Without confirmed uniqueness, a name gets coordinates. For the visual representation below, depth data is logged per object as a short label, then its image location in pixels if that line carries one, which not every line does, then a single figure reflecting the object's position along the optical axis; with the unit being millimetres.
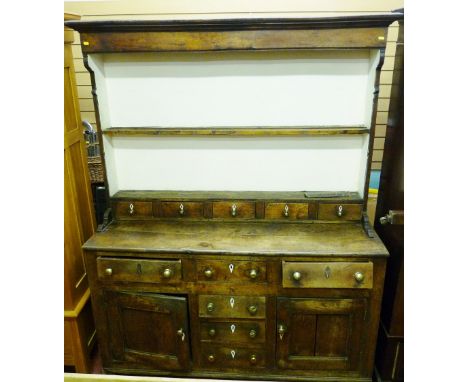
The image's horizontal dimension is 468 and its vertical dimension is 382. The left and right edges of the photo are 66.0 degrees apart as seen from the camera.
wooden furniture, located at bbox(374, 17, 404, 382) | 1903
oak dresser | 1839
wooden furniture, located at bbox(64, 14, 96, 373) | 2131
